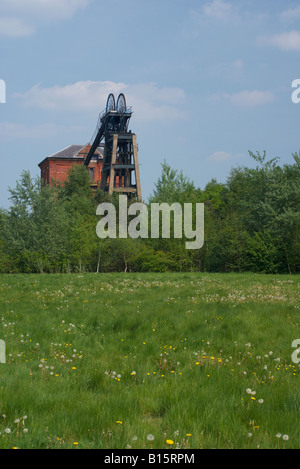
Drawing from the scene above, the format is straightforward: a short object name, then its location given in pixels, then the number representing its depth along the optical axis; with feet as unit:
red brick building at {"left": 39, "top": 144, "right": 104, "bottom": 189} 276.21
